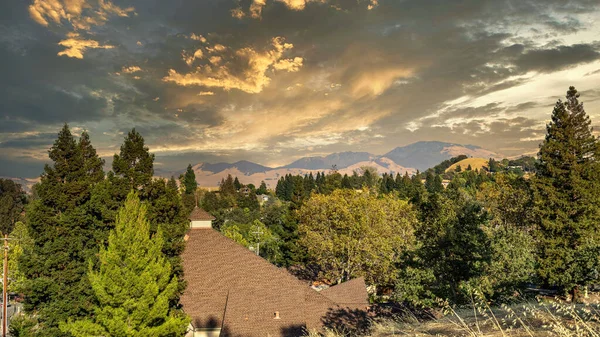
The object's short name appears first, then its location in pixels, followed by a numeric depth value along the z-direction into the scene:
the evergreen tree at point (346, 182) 137.76
